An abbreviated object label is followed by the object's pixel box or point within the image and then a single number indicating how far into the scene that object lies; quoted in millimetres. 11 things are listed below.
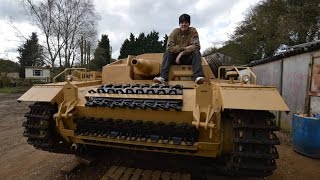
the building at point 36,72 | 29857
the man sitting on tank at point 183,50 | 3386
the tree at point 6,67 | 21541
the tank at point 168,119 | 2482
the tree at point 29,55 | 33381
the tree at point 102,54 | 27639
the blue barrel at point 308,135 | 4400
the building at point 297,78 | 5117
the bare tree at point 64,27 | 21898
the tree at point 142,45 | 23482
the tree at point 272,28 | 12048
